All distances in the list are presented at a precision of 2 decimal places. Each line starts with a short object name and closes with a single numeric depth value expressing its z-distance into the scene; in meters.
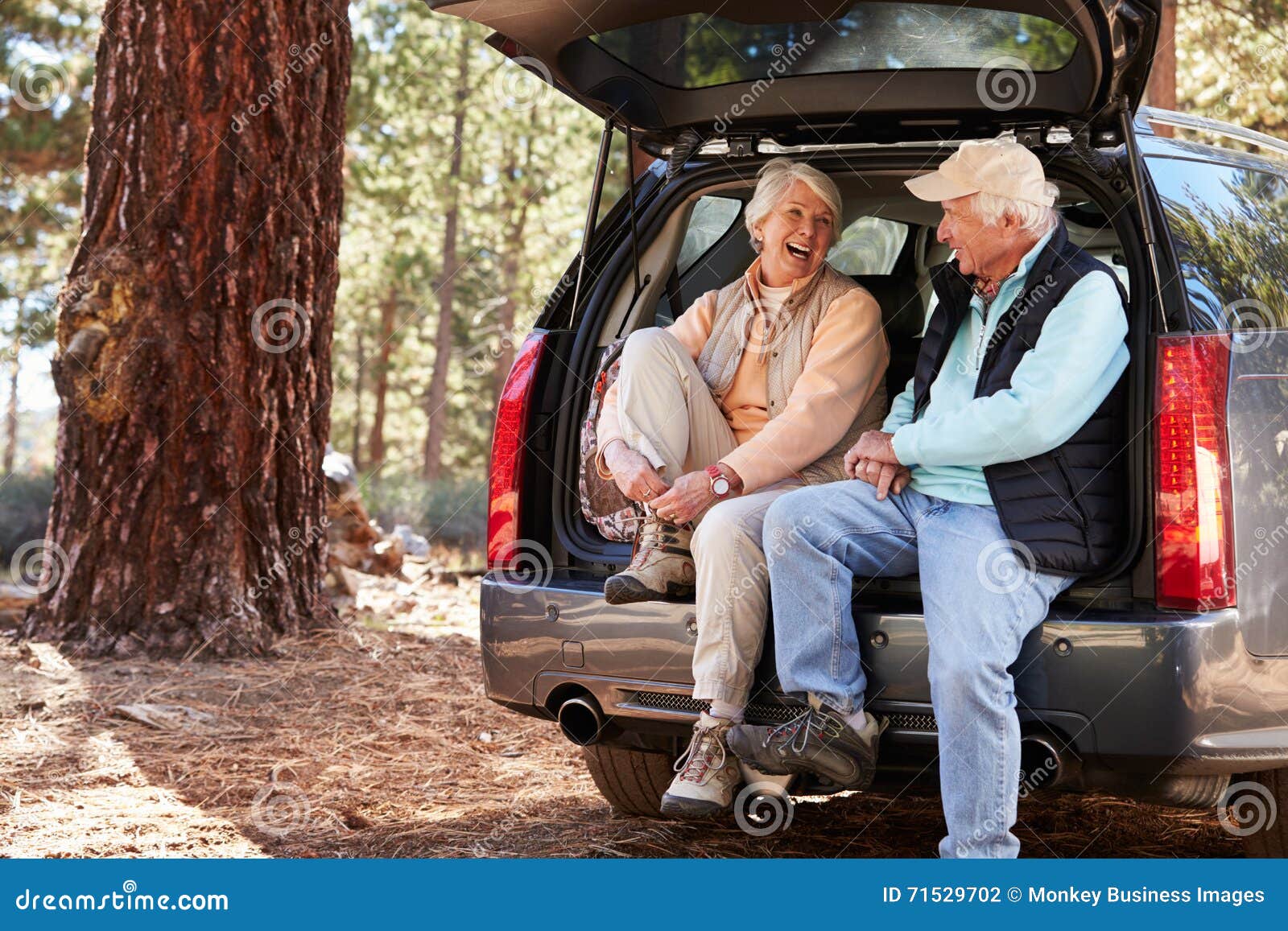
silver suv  2.63
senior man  2.69
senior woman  2.98
